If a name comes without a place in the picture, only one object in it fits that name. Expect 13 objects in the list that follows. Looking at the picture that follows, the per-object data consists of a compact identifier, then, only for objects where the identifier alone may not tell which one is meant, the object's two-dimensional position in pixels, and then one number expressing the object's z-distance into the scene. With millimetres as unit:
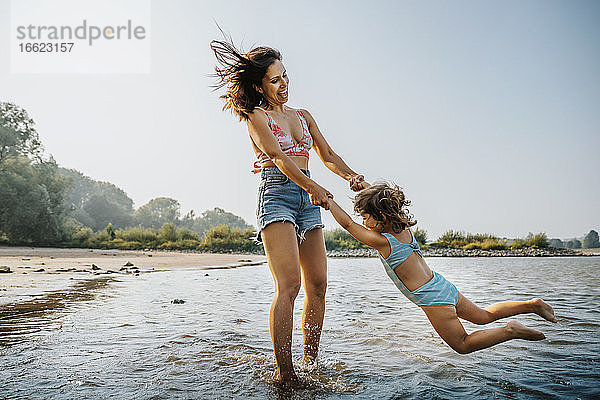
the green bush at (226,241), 21844
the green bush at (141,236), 23942
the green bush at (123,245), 22688
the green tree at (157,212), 45875
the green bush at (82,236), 23695
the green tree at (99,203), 43344
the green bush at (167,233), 24047
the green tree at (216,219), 46312
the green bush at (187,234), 24484
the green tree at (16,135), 25109
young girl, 2867
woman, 2719
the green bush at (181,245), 22523
